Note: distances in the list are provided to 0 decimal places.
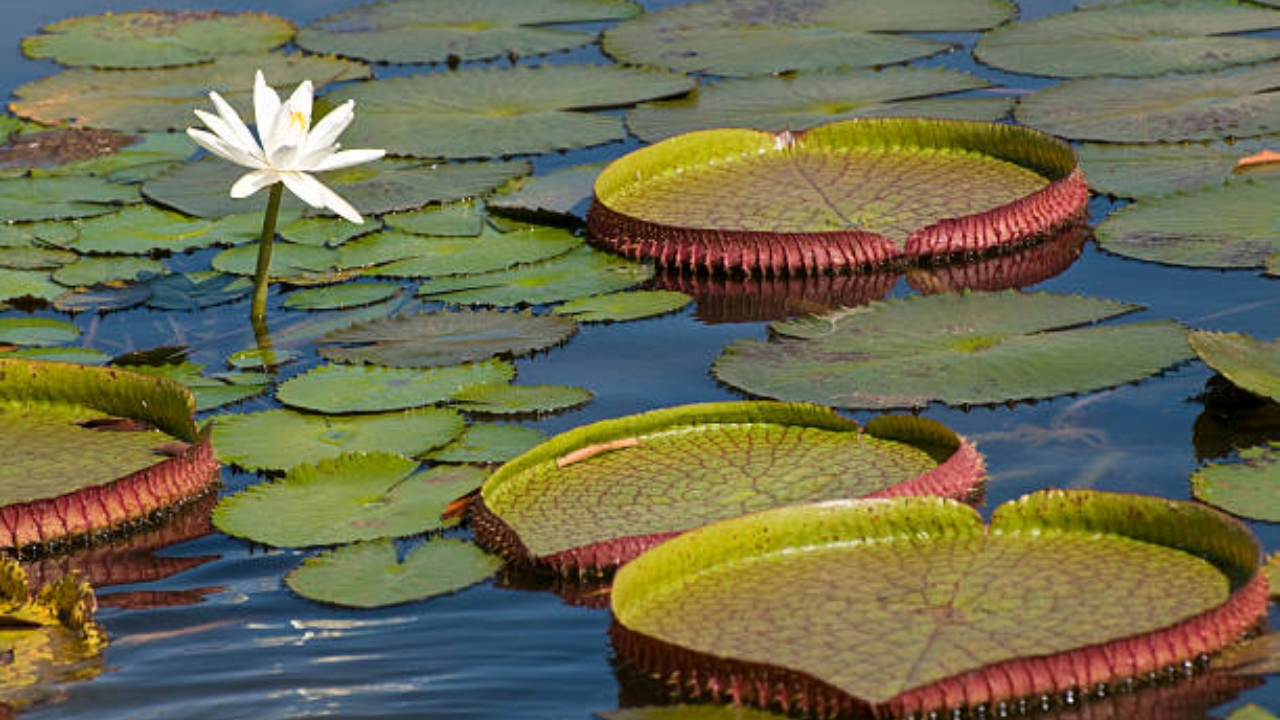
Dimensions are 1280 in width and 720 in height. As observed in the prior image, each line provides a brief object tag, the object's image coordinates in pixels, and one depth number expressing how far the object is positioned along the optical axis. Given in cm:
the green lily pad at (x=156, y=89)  1603
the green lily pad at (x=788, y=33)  1642
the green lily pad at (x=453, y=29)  1737
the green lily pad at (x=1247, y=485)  882
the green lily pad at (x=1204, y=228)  1204
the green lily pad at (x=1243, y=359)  959
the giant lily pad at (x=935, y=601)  730
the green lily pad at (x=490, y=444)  996
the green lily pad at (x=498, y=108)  1494
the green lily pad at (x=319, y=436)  1009
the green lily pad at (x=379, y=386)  1060
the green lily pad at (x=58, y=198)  1405
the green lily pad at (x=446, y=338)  1123
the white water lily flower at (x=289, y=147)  1127
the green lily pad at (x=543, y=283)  1221
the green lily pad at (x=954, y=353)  1020
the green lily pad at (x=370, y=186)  1396
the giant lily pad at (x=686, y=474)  887
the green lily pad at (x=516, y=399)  1052
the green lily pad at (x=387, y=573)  875
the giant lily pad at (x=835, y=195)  1240
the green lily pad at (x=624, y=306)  1188
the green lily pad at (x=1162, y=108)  1411
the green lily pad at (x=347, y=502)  932
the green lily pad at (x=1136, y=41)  1558
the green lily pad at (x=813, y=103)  1496
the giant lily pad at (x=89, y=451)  953
